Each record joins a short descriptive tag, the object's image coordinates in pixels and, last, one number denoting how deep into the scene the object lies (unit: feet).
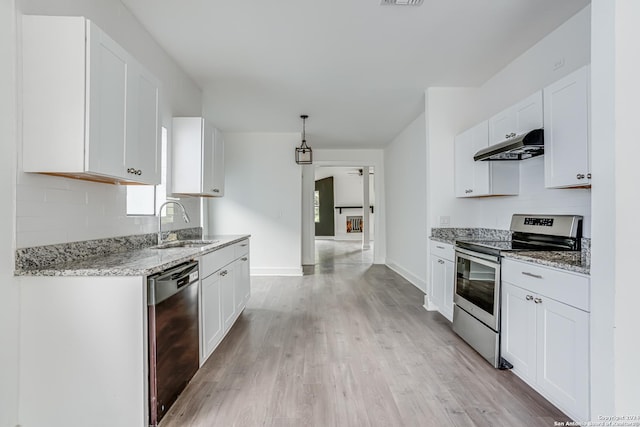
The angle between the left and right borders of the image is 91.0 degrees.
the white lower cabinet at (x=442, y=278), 10.37
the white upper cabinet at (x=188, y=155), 10.18
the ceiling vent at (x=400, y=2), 7.11
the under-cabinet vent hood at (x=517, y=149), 7.55
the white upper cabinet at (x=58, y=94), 5.02
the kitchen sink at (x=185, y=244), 8.67
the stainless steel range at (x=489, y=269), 7.66
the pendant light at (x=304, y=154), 16.31
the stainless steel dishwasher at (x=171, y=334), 5.19
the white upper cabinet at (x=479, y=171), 10.01
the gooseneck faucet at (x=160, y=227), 8.50
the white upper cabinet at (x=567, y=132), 6.52
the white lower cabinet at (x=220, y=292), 7.62
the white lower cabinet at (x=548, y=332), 5.39
